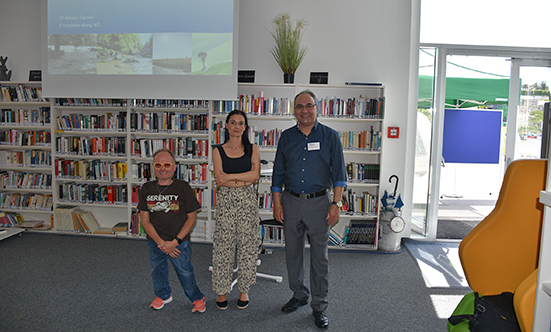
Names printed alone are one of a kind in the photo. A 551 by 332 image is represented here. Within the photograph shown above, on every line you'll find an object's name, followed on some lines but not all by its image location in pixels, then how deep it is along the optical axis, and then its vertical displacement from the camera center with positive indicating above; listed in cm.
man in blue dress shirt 261 -39
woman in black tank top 270 -56
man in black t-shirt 258 -59
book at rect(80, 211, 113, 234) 478 -125
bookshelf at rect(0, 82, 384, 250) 442 -4
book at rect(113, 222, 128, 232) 471 -125
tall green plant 441 +128
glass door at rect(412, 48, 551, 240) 469 +64
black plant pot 444 +83
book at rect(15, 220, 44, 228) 489 -128
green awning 472 +83
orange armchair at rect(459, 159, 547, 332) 174 -46
